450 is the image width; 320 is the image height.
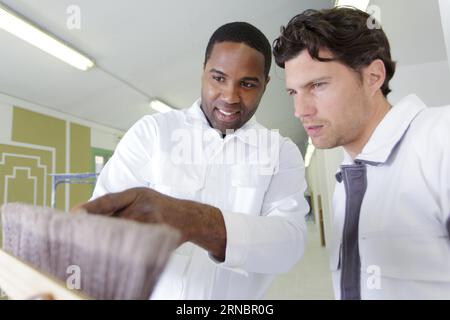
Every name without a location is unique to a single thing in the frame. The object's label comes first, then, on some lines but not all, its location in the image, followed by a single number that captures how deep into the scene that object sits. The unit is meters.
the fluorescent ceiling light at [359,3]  1.03
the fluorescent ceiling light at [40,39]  2.17
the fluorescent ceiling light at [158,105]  4.37
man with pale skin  0.48
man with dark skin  0.66
